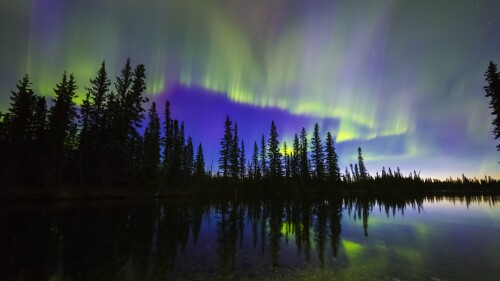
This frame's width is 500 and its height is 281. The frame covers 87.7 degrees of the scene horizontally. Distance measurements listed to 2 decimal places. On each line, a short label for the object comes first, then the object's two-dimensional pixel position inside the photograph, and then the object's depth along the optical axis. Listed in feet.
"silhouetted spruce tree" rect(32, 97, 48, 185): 132.77
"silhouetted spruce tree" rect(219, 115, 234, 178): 242.78
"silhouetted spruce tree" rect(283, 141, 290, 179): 305.02
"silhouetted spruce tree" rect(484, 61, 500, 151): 120.26
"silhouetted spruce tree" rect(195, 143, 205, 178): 324.97
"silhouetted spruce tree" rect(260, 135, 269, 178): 273.38
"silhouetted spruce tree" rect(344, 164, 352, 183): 469.98
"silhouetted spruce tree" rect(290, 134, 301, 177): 271.94
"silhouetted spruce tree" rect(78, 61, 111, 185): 143.64
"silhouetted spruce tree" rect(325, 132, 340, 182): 281.04
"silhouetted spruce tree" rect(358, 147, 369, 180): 383.65
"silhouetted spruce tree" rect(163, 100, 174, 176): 199.51
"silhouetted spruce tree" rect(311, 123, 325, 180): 276.82
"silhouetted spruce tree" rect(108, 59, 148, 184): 146.72
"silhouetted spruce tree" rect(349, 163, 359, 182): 420.85
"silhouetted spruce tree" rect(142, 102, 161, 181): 167.72
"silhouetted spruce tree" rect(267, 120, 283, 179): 262.26
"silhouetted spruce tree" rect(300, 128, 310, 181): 270.87
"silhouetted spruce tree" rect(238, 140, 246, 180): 279.53
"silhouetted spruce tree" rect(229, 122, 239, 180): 239.09
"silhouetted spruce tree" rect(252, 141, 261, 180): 333.83
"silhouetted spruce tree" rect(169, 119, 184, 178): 199.54
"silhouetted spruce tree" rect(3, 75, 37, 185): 138.92
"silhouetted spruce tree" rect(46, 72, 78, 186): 128.36
